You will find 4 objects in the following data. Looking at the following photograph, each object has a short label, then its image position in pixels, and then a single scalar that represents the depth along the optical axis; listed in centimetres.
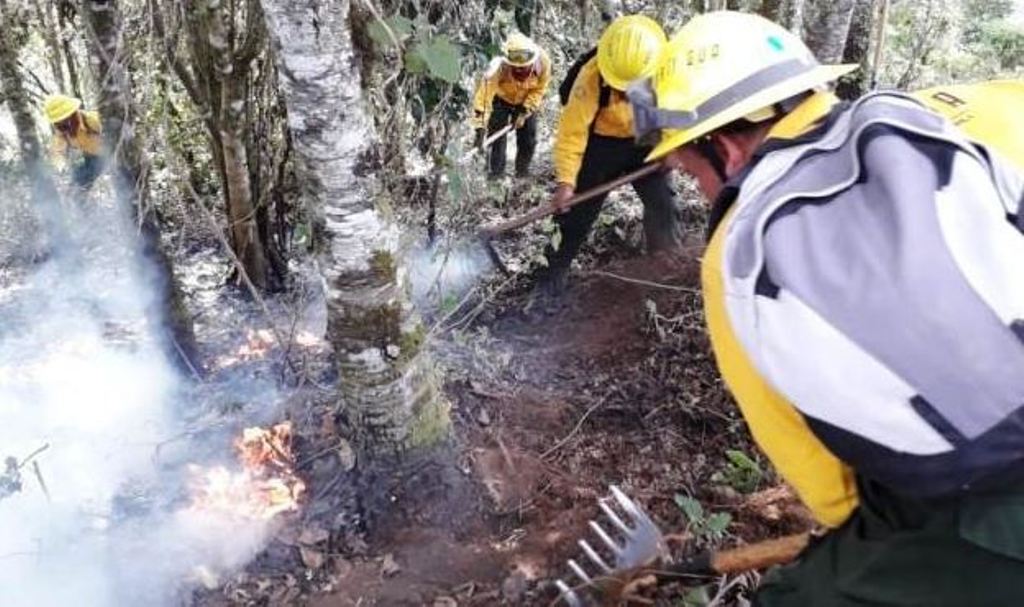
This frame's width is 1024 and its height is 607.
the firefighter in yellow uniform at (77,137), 744
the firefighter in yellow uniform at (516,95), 768
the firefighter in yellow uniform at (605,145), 497
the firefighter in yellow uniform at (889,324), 136
